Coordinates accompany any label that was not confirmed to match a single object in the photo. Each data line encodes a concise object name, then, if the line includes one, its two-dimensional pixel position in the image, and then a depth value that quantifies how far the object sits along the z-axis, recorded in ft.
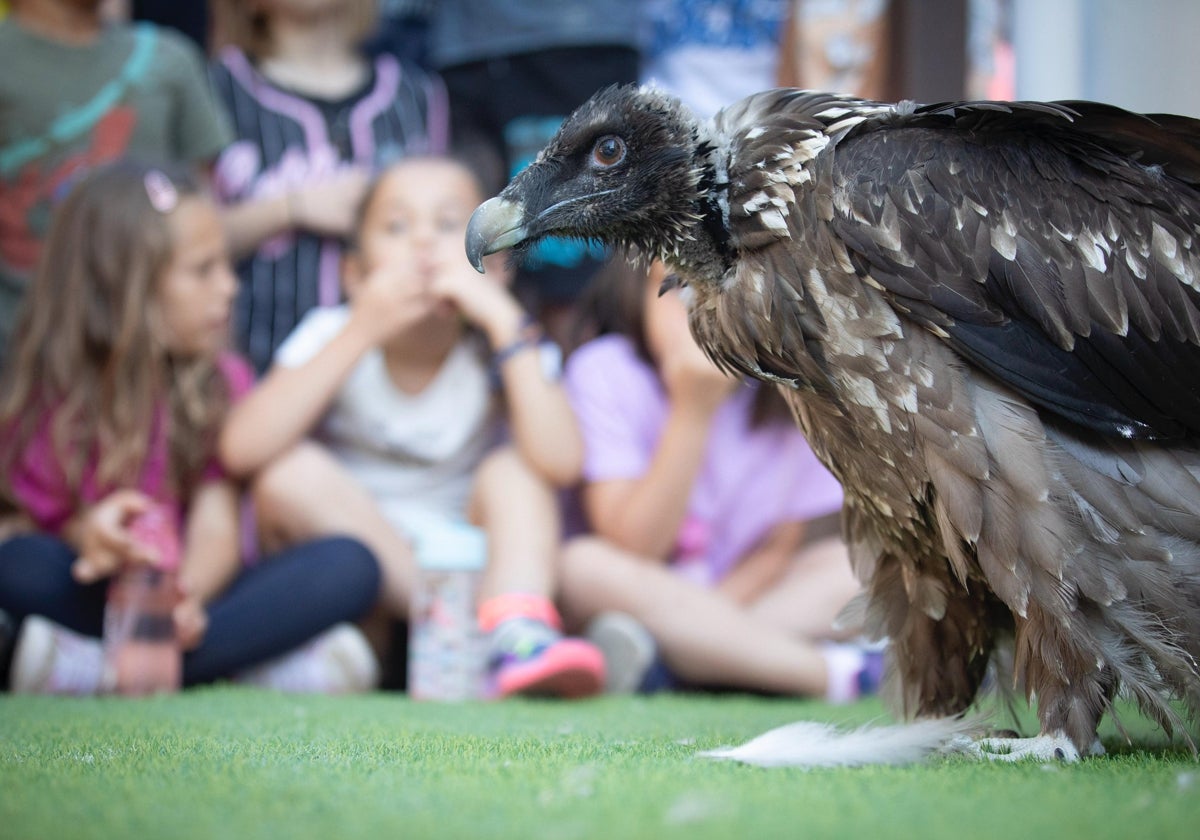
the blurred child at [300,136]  15.98
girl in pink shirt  12.17
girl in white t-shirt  13.48
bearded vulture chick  7.73
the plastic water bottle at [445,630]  12.51
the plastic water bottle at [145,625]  11.66
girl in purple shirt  13.34
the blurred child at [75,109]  15.62
